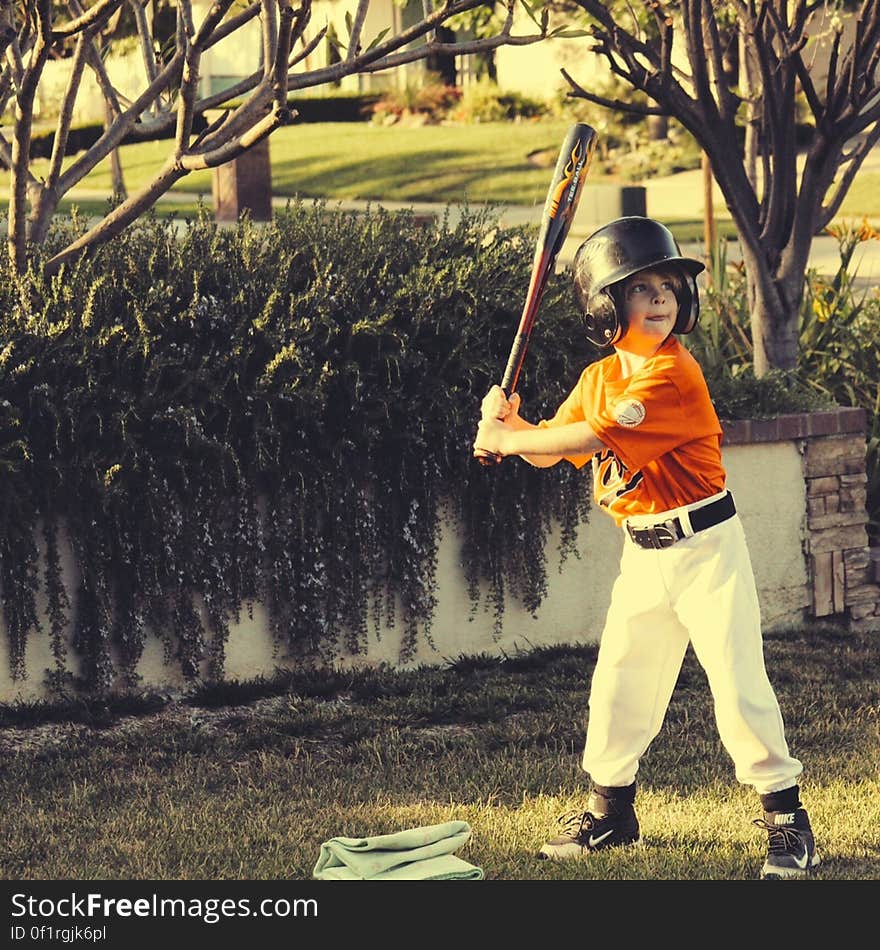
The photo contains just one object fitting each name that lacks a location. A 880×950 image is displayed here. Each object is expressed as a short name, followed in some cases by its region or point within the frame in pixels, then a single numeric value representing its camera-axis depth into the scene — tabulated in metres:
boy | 8.92
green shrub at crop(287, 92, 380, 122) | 71.87
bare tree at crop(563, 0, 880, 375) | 15.41
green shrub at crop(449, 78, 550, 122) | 65.25
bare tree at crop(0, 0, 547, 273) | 11.69
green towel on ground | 8.78
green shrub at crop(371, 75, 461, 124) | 68.31
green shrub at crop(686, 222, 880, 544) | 16.39
